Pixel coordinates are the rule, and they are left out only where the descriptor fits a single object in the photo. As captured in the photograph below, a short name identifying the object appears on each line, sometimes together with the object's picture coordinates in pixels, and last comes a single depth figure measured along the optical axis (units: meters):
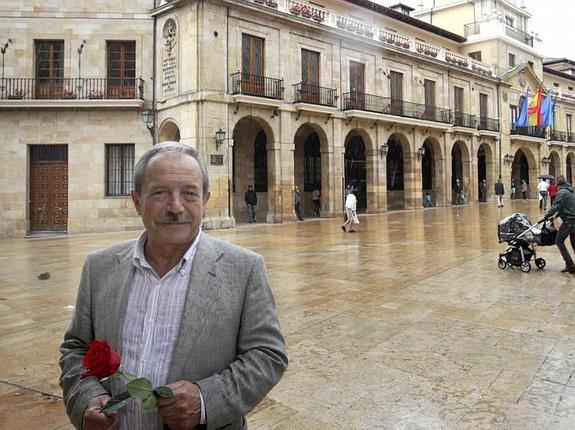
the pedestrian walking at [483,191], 33.88
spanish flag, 29.86
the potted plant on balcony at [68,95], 18.73
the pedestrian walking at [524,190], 37.09
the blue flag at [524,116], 29.08
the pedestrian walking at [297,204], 21.12
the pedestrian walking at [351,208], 15.02
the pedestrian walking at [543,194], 22.83
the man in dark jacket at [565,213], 7.98
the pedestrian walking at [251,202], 20.78
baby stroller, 8.01
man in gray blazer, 1.62
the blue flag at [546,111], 29.92
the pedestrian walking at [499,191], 25.75
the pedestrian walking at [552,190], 21.64
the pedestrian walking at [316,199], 24.09
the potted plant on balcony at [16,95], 18.52
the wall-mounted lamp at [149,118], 18.75
